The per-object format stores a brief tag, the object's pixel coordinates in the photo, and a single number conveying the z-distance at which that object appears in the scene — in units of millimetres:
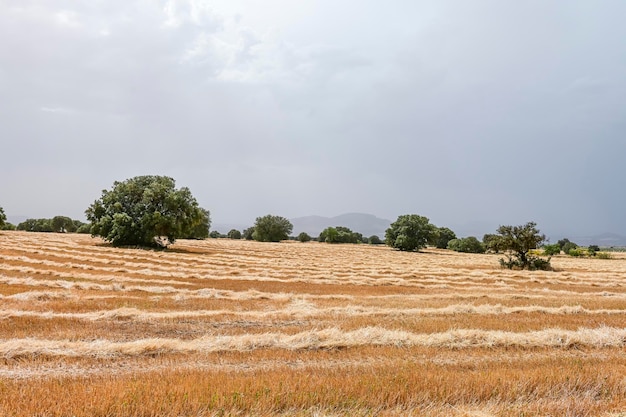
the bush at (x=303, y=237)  121556
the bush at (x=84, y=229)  91812
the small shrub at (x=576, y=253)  84375
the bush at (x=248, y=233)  122938
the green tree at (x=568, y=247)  94575
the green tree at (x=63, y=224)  104000
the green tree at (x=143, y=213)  49094
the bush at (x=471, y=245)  96125
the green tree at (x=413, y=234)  83312
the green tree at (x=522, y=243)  38312
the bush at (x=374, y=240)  124688
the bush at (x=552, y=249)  85094
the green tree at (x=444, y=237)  111188
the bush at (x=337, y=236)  112938
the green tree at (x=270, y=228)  104250
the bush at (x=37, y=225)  103625
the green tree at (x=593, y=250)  85406
